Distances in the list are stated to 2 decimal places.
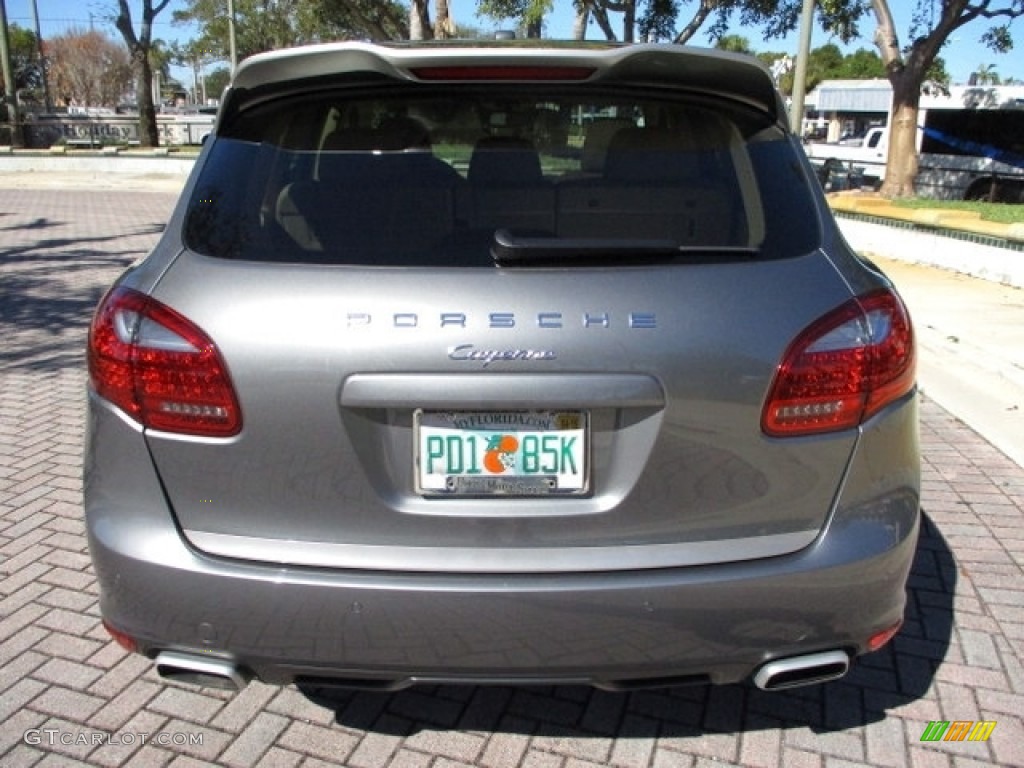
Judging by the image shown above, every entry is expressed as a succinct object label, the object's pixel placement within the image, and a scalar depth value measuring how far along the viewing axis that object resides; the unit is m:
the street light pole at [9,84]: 27.42
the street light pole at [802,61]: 13.62
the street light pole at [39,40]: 43.88
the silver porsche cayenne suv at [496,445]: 1.87
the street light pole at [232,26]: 29.13
